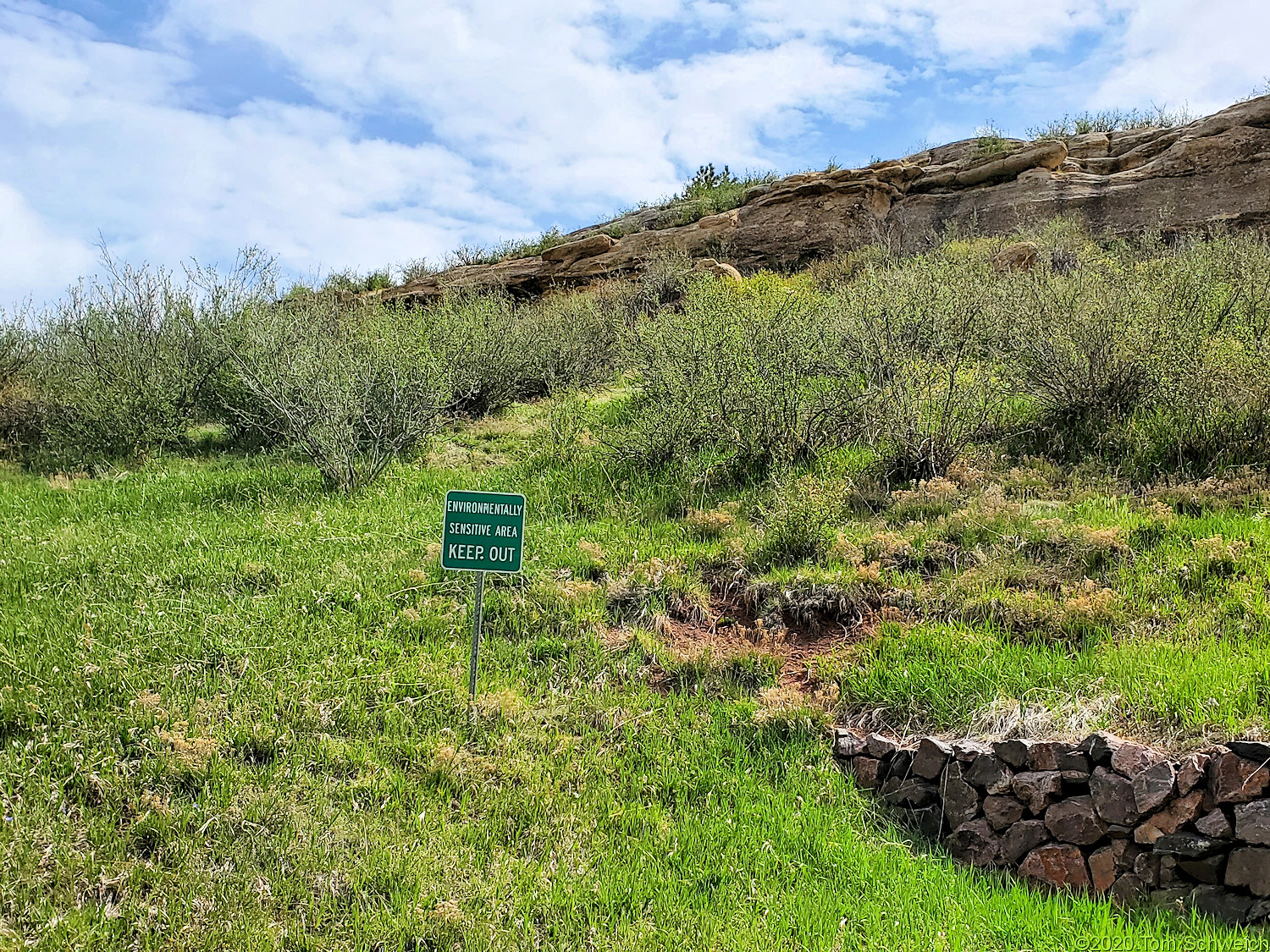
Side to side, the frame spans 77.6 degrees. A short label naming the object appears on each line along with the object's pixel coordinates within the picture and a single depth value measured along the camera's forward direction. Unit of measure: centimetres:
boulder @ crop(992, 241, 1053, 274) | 1409
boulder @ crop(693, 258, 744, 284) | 1758
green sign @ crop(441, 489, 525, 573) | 485
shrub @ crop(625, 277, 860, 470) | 852
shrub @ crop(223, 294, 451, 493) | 953
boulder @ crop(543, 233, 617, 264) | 2297
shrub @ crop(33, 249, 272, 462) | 1210
